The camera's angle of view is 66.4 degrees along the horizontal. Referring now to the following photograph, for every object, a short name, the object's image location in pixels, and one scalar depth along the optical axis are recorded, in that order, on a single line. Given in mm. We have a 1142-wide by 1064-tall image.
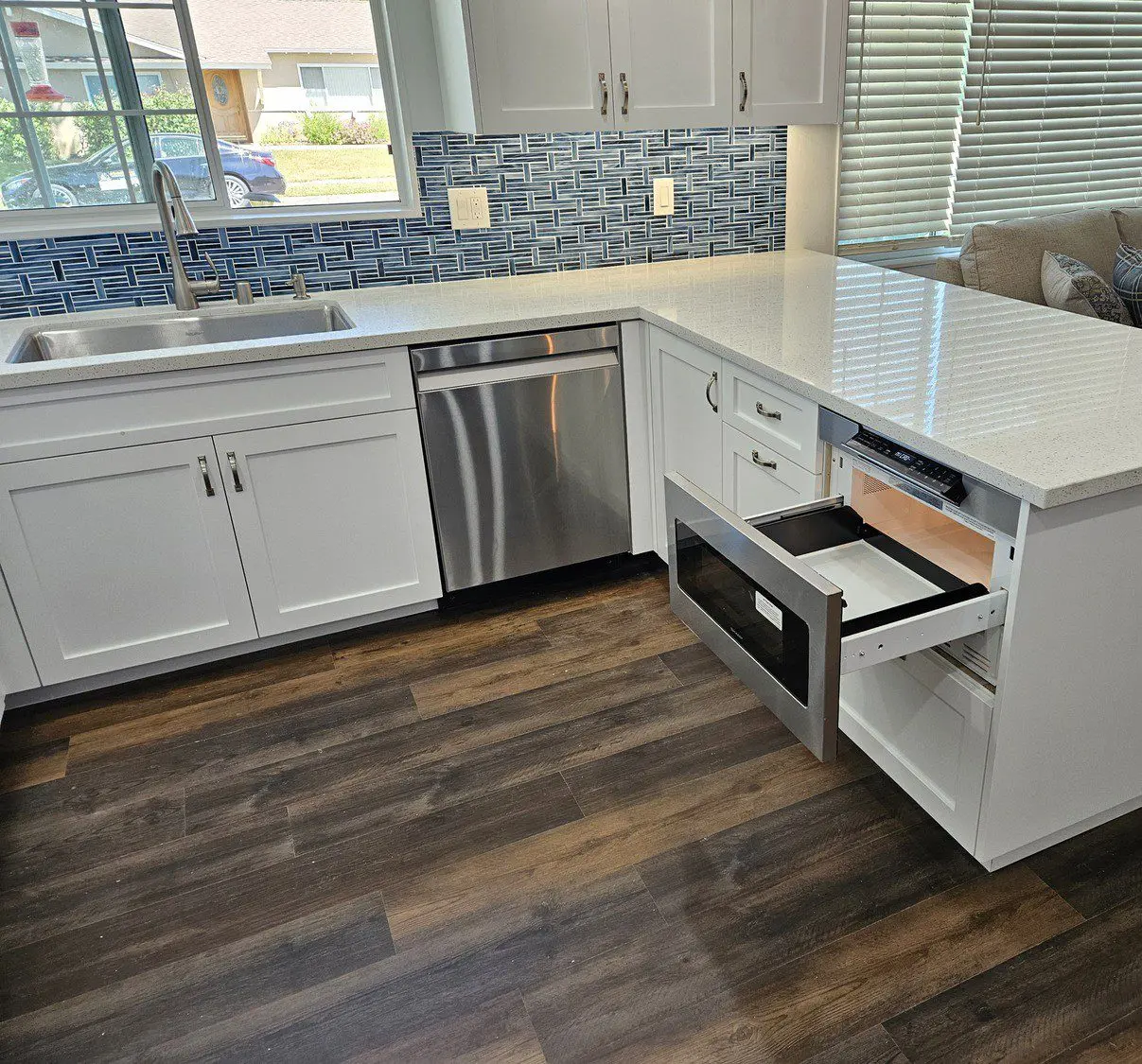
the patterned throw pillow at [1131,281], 2834
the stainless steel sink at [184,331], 2432
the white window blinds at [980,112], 2996
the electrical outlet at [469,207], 2773
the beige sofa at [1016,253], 2906
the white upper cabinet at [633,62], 2385
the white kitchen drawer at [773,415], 1771
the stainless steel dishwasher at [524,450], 2383
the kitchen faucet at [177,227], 2371
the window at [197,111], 2432
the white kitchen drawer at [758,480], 1857
